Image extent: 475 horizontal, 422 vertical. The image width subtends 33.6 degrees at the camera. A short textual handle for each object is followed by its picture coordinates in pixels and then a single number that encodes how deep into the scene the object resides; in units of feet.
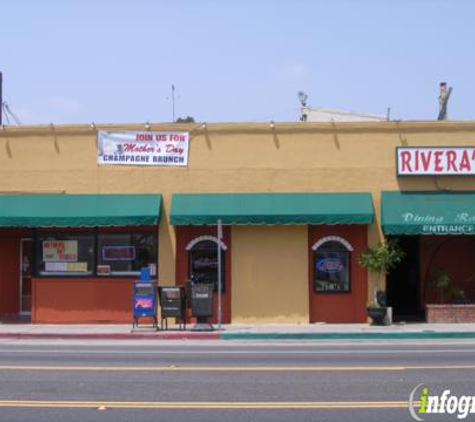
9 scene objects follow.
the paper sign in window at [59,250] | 74.95
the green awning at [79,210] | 70.79
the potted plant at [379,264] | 69.87
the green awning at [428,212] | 69.62
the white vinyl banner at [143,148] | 74.28
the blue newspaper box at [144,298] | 67.87
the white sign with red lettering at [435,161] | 72.49
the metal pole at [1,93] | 93.96
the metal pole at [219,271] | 66.44
